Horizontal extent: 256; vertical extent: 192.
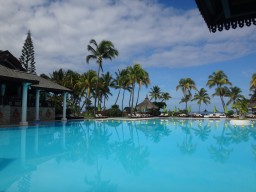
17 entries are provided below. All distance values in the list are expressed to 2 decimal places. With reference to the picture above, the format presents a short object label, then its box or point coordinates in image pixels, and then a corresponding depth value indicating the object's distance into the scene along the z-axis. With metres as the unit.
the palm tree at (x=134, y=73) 31.25
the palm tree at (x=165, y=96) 47.07
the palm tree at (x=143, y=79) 31.37
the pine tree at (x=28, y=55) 31.51
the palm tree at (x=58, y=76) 29.71
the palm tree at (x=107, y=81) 34.17
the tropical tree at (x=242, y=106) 25.49
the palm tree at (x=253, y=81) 31.34
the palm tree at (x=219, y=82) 36.08
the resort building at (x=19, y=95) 15.00
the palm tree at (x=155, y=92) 46.77
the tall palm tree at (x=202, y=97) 43.37
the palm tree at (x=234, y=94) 36.53
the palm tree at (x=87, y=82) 30.40
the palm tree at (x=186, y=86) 41.52
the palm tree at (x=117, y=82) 33.92
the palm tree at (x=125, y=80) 32.71
